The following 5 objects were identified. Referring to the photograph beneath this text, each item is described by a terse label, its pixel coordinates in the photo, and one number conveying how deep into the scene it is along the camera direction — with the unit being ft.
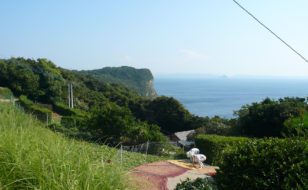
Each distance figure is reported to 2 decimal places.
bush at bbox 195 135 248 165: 33.09
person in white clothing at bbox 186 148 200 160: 28.66
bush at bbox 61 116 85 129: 51.56
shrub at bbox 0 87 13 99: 108.14
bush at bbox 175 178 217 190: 14.12
